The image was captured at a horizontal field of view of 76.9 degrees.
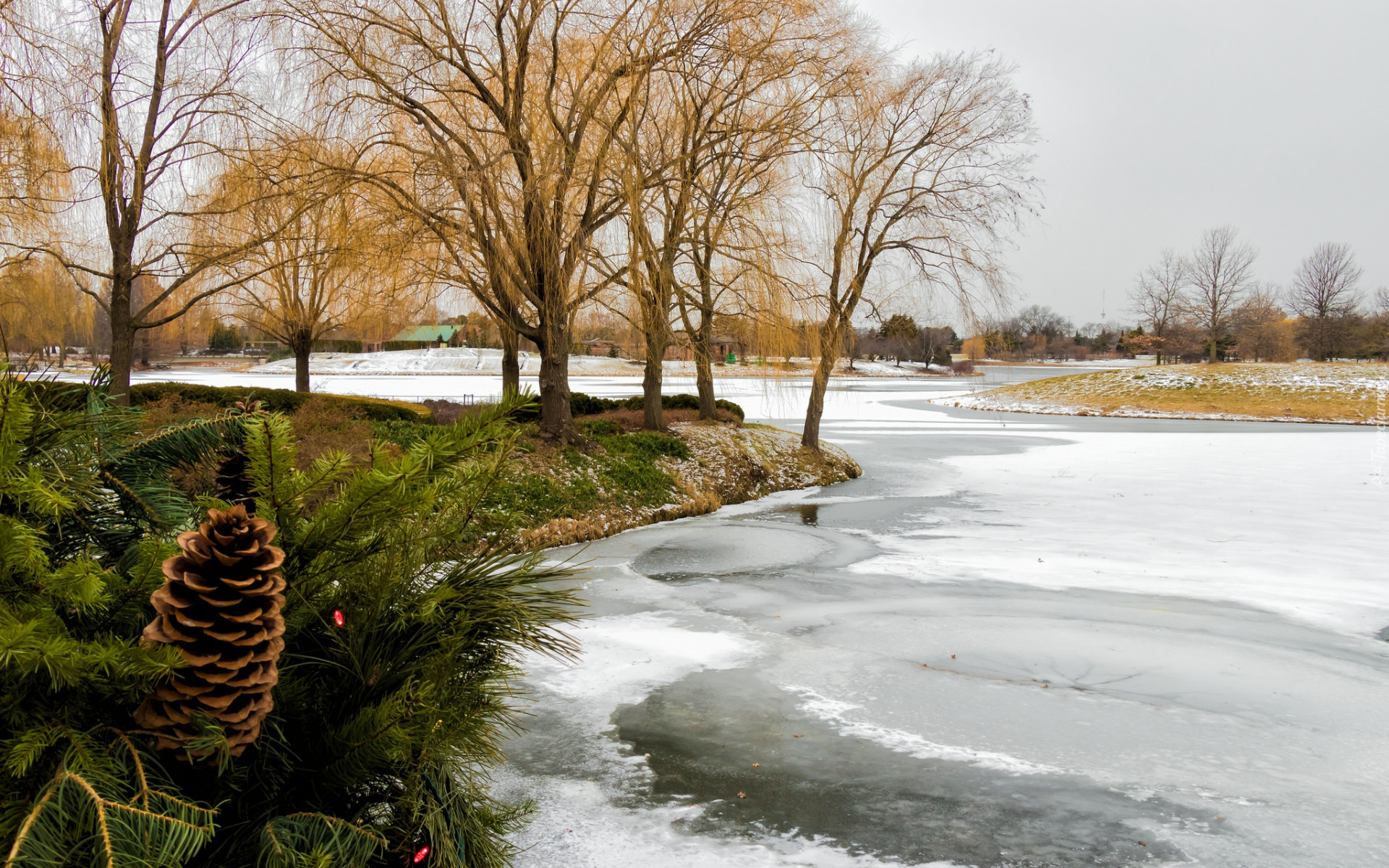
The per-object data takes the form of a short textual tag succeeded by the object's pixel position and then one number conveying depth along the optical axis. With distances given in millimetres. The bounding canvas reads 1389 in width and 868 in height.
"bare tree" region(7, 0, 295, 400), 10164
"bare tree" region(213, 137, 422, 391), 11016
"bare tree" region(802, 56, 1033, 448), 17484
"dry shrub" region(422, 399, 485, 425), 18438
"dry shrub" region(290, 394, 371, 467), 9414
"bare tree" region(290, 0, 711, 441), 11359
